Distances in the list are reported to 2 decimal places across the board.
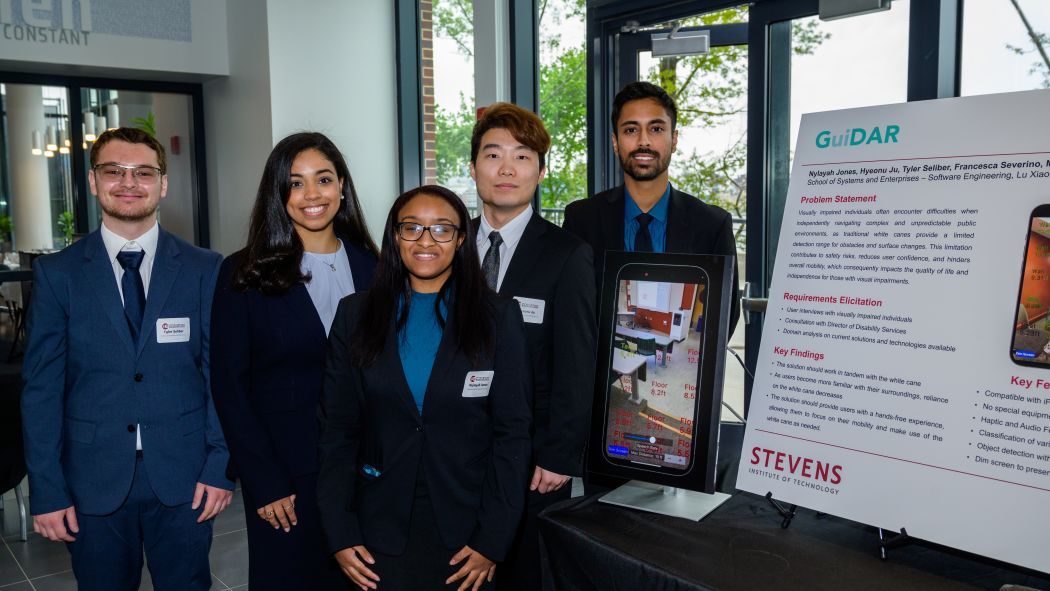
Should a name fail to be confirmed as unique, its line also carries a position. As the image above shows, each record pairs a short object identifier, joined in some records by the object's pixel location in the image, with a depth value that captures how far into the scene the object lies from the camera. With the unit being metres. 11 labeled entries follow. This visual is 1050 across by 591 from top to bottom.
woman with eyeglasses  1.60
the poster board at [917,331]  1.25
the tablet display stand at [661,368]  1.55
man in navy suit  1.93
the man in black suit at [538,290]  1.85
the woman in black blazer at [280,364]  1.85
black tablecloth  1.27
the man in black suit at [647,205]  2.24
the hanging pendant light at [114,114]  6.41
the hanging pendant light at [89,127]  6.23
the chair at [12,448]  3.57
